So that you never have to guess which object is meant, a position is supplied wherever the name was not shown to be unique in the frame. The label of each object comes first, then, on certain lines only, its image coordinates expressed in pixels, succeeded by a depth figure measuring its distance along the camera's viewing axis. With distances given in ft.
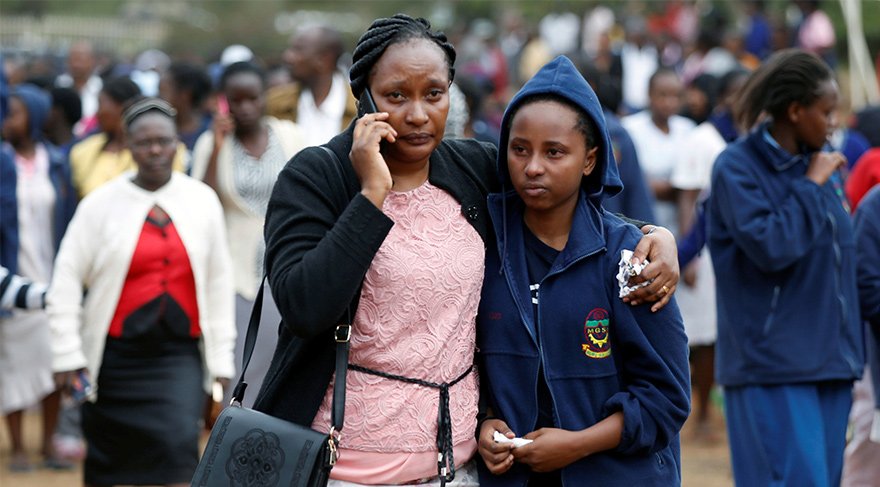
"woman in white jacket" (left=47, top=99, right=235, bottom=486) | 40.36
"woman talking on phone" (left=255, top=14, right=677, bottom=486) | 22.35
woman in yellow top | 56.10
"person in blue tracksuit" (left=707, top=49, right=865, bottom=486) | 34.93
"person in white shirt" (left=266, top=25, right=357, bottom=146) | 54.17
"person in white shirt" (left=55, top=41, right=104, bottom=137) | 94.44
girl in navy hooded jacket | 23.27
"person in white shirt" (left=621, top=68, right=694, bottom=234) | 62.54
